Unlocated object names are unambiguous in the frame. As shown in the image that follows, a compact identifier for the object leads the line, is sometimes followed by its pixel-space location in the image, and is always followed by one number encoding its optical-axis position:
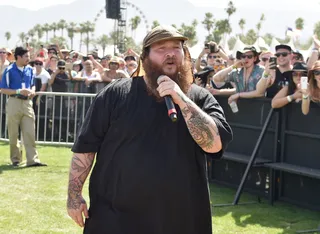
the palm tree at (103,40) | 173.50
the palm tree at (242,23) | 131.25
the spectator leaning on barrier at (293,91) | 7.83
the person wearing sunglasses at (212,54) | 10.54
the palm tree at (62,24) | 155.36
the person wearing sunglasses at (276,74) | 8.41
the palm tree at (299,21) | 103.61
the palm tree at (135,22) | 140.62
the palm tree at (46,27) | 160.57
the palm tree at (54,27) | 159.75
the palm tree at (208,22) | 105.75
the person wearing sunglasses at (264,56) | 11.21
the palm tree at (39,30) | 164.48
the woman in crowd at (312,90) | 7.16
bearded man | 3.67
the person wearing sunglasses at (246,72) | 8.94
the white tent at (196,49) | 43.88
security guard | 10.77
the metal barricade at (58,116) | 13.53
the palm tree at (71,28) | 156.12
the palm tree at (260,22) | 109.21
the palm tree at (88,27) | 142.99
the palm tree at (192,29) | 101.94
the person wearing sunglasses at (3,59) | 14.66
